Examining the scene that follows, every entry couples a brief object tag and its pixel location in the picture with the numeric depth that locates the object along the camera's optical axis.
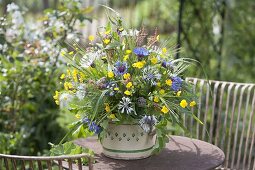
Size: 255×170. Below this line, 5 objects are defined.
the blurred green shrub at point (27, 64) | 3.43
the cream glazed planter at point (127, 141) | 2.41
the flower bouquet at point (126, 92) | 2.34
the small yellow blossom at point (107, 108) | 2.34
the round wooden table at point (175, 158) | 2.39
